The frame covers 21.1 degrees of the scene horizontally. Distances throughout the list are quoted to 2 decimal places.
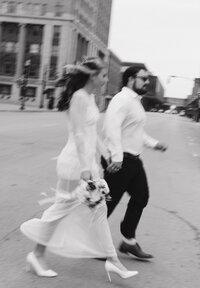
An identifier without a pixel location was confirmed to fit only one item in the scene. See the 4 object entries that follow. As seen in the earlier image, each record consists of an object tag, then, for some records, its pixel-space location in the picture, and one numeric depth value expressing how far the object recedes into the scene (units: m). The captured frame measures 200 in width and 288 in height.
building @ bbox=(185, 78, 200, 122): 78.88
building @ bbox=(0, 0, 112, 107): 86.62
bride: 3.74
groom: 4.20
